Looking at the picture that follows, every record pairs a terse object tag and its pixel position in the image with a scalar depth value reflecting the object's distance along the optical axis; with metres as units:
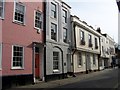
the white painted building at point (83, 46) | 30.09
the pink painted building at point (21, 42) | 16.73
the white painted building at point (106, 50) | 48.91
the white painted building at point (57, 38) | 22.66
